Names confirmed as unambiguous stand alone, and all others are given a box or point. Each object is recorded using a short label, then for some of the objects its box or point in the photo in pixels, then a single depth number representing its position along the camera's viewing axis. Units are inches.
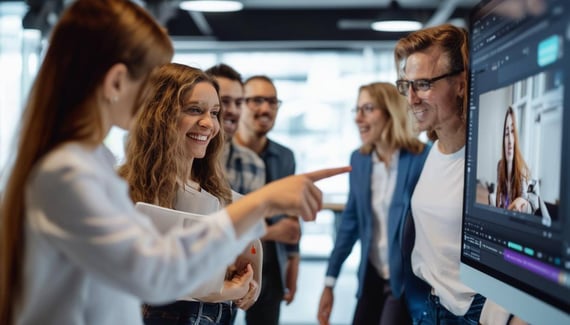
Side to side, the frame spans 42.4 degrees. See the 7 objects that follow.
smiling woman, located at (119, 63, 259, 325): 80.5
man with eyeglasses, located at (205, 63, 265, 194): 148.0
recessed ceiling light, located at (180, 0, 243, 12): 211.6
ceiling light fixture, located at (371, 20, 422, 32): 263.6
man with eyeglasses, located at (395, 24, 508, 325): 81.7
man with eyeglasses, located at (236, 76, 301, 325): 149.0
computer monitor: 50.2
